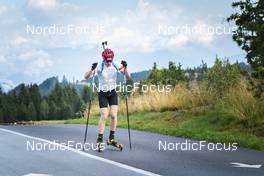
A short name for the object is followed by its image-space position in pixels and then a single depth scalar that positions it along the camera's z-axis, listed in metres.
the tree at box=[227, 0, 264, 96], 13.73
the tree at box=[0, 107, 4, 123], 182.00
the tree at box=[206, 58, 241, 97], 19.73
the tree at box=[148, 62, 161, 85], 88.55
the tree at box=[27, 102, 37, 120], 189.88
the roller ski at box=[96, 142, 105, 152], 10.98
